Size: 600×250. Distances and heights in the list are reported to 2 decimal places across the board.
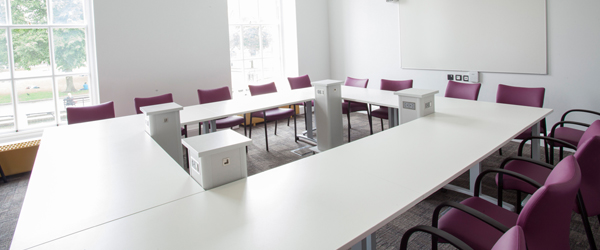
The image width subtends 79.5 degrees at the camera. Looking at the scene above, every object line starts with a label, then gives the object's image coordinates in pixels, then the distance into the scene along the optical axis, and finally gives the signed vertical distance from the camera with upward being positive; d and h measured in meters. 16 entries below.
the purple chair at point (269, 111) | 5.09 -0.34
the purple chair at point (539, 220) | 1.45 -0.62
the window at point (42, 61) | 4.79 +0.51
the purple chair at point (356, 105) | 5.35 -0.31
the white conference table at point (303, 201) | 1.47 -0.56
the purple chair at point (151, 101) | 4.52 -0.10
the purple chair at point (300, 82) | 6.00 +0.08
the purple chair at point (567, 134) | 3.37 -0.56
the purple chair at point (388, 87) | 5.02 -0.05
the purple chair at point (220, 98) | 4.71 -0.11
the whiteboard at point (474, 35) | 4.64 +0.64
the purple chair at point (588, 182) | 2.02 -0.65
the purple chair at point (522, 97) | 3.85 -0.21
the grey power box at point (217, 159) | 1.96 -0.38
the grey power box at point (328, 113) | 4.43 -0.34
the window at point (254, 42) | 6.90 +0.92
